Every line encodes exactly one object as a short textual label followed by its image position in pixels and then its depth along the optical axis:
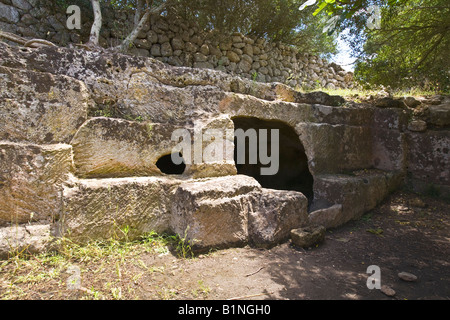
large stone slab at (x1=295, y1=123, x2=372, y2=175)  3.52
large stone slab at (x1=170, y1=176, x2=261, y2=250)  2.31
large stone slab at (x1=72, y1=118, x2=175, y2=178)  2.29
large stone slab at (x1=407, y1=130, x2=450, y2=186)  3.91
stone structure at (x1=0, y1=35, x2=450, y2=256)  2.06
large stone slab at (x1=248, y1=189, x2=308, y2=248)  2.55
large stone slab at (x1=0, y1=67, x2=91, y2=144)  2.03
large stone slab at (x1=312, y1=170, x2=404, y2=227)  3.22
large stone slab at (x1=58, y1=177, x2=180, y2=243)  2.10
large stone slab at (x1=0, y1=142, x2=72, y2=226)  1.98
